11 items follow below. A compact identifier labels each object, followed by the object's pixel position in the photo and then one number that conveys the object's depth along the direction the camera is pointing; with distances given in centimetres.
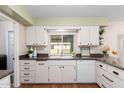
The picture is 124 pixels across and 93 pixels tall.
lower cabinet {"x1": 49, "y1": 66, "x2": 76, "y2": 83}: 277
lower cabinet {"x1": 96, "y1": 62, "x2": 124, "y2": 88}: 163
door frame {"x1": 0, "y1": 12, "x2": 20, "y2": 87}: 252
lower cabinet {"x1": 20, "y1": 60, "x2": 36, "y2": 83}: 274
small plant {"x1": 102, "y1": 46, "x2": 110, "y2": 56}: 299
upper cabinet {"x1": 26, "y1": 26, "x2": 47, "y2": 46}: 302
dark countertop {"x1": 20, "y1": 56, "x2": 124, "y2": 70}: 276
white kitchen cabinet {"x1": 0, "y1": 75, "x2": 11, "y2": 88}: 106
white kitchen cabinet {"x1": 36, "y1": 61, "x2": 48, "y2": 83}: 277
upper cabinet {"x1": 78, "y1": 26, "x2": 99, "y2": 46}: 301
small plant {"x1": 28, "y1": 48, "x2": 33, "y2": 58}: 304
